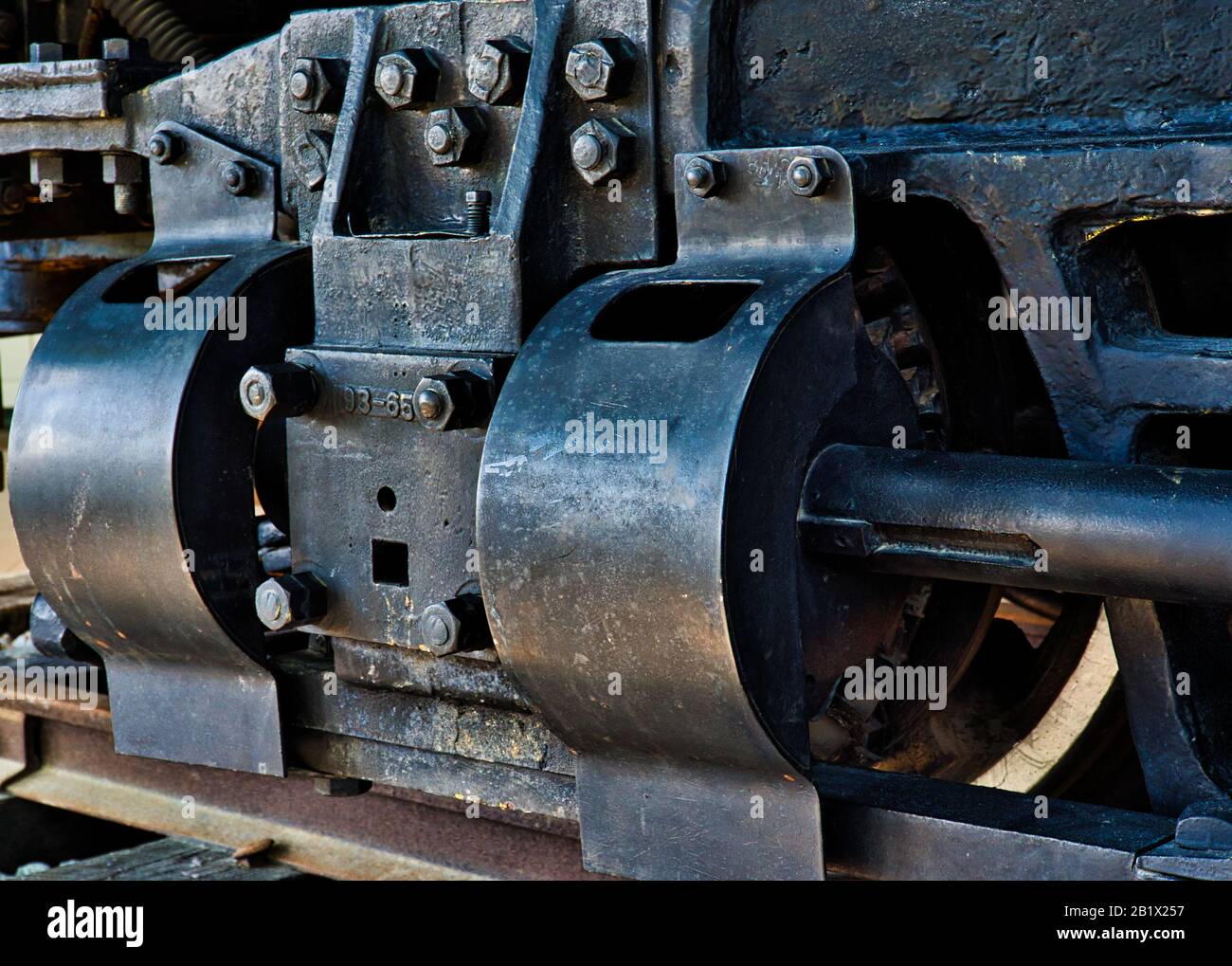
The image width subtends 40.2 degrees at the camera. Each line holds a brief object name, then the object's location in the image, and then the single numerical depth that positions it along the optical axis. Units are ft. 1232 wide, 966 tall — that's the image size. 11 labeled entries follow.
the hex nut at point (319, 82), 8.56
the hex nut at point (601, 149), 7.55
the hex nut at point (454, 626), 7.47
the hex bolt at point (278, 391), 7.70
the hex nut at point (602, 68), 7.48
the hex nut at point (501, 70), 7.79
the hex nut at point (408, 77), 8.07
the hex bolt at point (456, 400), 7.32
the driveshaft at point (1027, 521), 6.19
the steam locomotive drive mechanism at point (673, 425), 6.51
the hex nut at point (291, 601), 7.89
